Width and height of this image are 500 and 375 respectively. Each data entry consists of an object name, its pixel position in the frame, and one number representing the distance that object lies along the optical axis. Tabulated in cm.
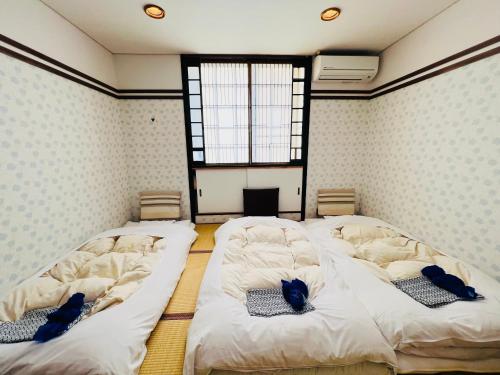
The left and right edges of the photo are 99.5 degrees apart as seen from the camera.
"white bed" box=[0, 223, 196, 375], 98
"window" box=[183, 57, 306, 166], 291
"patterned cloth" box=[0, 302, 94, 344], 107
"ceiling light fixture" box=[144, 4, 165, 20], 182
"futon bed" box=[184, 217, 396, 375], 106
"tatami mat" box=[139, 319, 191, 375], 116
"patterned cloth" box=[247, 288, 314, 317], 128
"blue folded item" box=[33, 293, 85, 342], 106
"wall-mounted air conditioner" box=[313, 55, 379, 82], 260
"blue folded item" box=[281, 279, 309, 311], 131
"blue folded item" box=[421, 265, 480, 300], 132
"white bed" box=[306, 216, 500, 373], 113
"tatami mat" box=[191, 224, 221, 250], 249
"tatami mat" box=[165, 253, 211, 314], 160
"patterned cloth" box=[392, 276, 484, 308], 129
